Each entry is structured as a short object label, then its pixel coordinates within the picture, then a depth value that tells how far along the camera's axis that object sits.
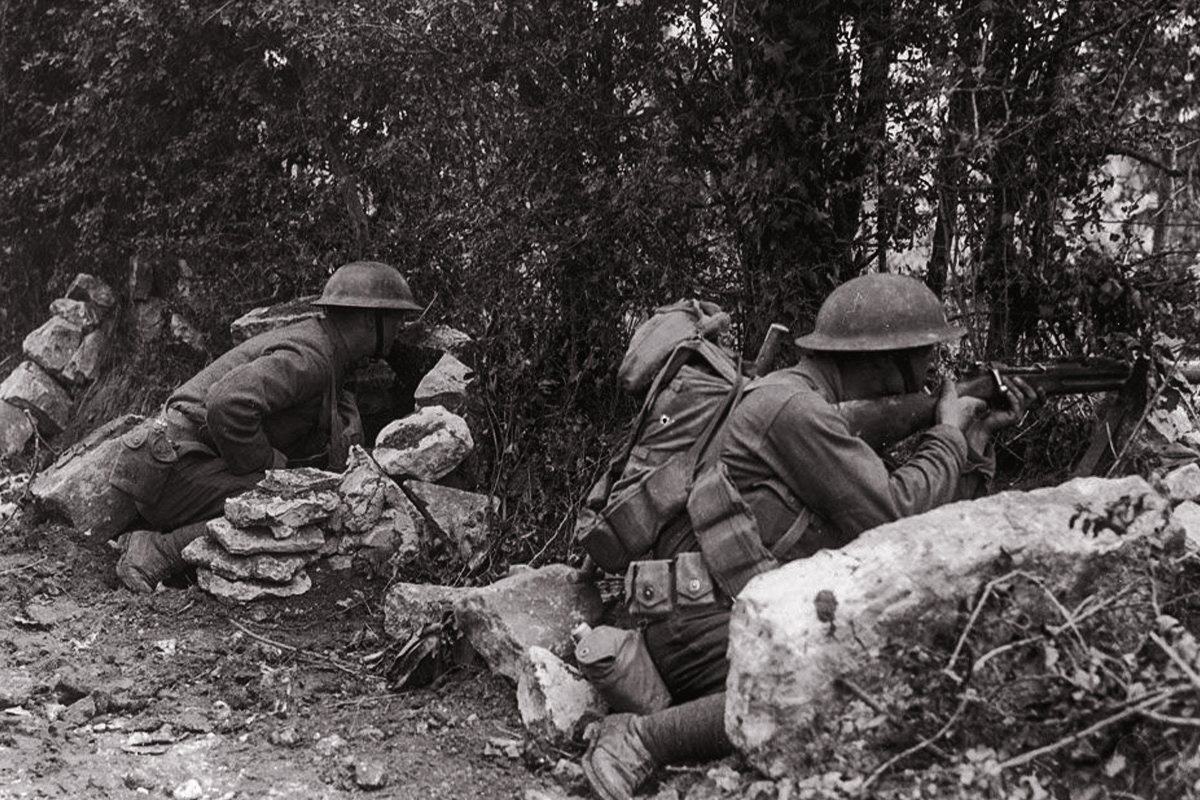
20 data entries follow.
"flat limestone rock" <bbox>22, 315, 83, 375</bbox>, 10.01
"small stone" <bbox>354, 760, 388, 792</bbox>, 4.47
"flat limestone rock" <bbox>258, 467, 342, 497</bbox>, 6.73
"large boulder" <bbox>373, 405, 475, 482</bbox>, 6.91
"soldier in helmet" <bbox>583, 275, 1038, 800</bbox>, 4.23
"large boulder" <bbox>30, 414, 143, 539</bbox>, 7.54
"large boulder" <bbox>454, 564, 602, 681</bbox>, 5.05
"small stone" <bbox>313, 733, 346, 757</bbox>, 4.83
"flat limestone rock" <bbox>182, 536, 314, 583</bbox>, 6.61
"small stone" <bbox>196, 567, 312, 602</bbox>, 6.58
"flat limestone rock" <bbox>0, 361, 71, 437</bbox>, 9.77
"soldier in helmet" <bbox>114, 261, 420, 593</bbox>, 6.87
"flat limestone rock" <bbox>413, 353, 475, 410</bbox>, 7.30
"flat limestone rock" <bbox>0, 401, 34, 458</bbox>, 9.58
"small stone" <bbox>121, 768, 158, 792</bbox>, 4.49
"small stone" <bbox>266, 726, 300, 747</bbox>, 4.91
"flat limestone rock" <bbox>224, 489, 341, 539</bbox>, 6.59
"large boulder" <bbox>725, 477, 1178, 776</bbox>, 3.68
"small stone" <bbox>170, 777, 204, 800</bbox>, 4.44
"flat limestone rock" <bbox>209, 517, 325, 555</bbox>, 6.62
